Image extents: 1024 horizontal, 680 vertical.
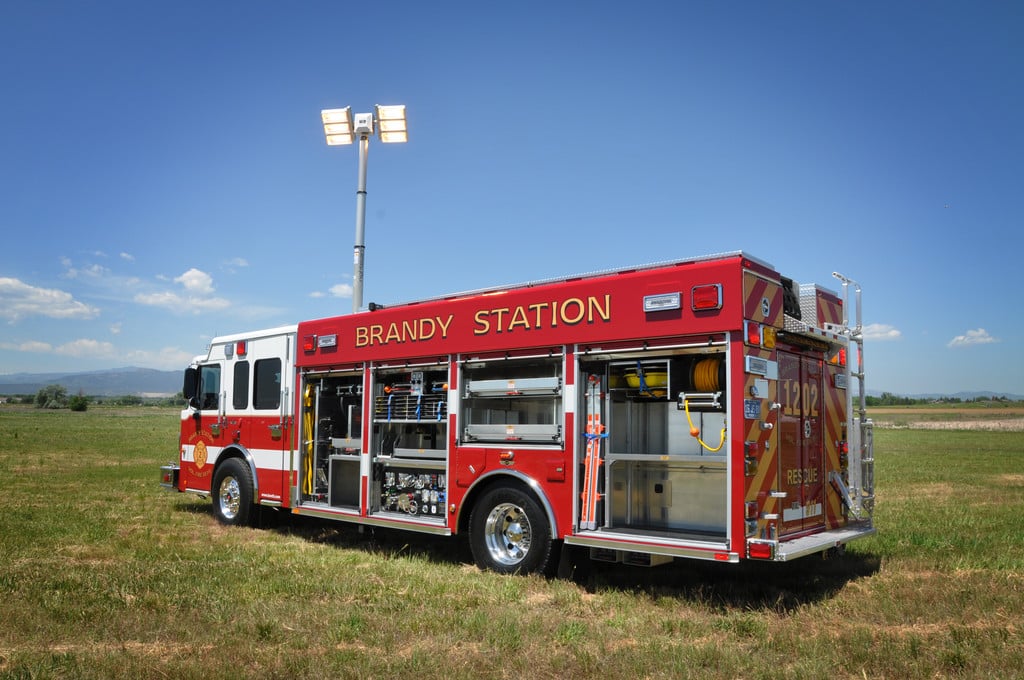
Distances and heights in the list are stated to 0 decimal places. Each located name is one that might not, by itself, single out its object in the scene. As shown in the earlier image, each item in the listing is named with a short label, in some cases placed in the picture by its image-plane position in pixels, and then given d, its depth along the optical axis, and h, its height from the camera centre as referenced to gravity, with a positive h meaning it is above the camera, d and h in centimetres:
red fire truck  680 -25
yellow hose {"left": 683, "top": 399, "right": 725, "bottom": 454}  690 -32
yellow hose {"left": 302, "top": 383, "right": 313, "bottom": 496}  1054 -92
